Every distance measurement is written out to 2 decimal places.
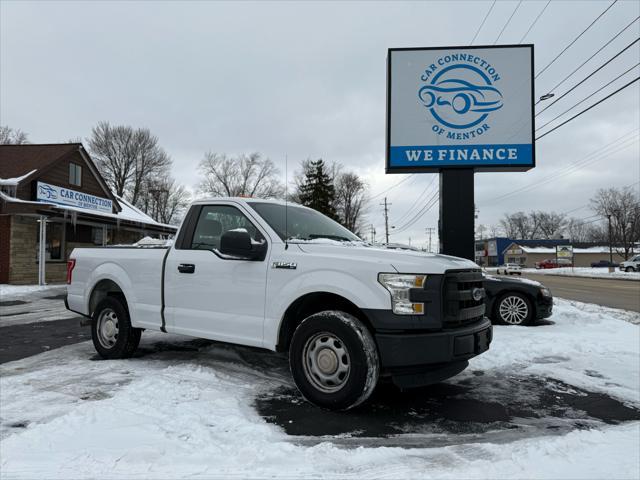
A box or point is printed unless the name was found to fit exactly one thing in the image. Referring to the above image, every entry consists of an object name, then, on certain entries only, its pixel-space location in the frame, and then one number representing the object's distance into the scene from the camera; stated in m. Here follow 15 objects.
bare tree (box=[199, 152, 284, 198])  61.31
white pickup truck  3.61
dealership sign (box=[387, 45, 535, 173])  9.94
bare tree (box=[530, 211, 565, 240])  116.69
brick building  18.75
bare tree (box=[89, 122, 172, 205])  52.44
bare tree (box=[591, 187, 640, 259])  76.94
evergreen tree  49.00
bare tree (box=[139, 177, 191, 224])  53.88
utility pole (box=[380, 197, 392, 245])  79.56
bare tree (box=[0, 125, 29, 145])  46.28
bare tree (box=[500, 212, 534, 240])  120.88
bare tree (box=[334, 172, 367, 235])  70.56
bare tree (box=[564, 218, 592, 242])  115.50
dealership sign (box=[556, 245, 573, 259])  59.21
